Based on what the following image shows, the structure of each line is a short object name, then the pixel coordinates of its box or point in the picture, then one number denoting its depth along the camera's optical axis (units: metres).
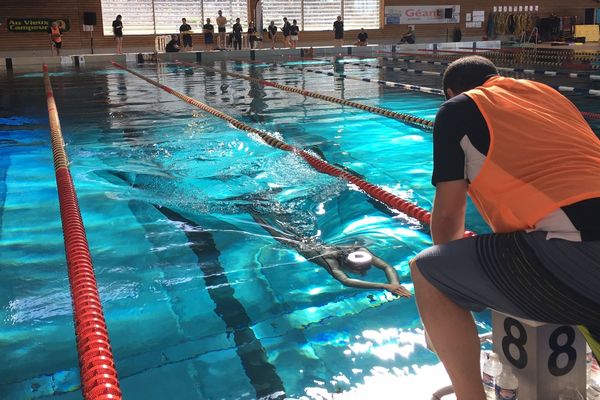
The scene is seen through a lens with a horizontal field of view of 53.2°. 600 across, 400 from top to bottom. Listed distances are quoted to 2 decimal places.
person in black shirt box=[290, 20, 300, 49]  24.86
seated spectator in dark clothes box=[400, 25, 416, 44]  26.50
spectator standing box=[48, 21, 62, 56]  21.22
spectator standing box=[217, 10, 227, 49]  24.06
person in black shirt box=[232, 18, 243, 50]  23.89
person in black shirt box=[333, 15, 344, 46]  25.81
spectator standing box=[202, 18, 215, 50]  24.20
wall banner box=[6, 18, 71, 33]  23.00
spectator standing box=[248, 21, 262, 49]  24.34
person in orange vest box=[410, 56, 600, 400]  1.50
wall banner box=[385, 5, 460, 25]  29.19
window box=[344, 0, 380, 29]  29.30
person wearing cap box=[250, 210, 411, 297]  3.09
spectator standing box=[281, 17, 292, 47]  24.75
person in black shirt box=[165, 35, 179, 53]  23.36
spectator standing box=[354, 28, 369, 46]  25.83
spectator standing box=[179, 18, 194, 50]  23.97
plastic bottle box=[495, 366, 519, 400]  1.72
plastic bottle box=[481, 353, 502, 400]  1.80
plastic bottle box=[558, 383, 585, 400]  1.70
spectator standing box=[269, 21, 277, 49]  25.26
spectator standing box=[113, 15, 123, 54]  22.62
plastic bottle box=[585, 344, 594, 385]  1.79
